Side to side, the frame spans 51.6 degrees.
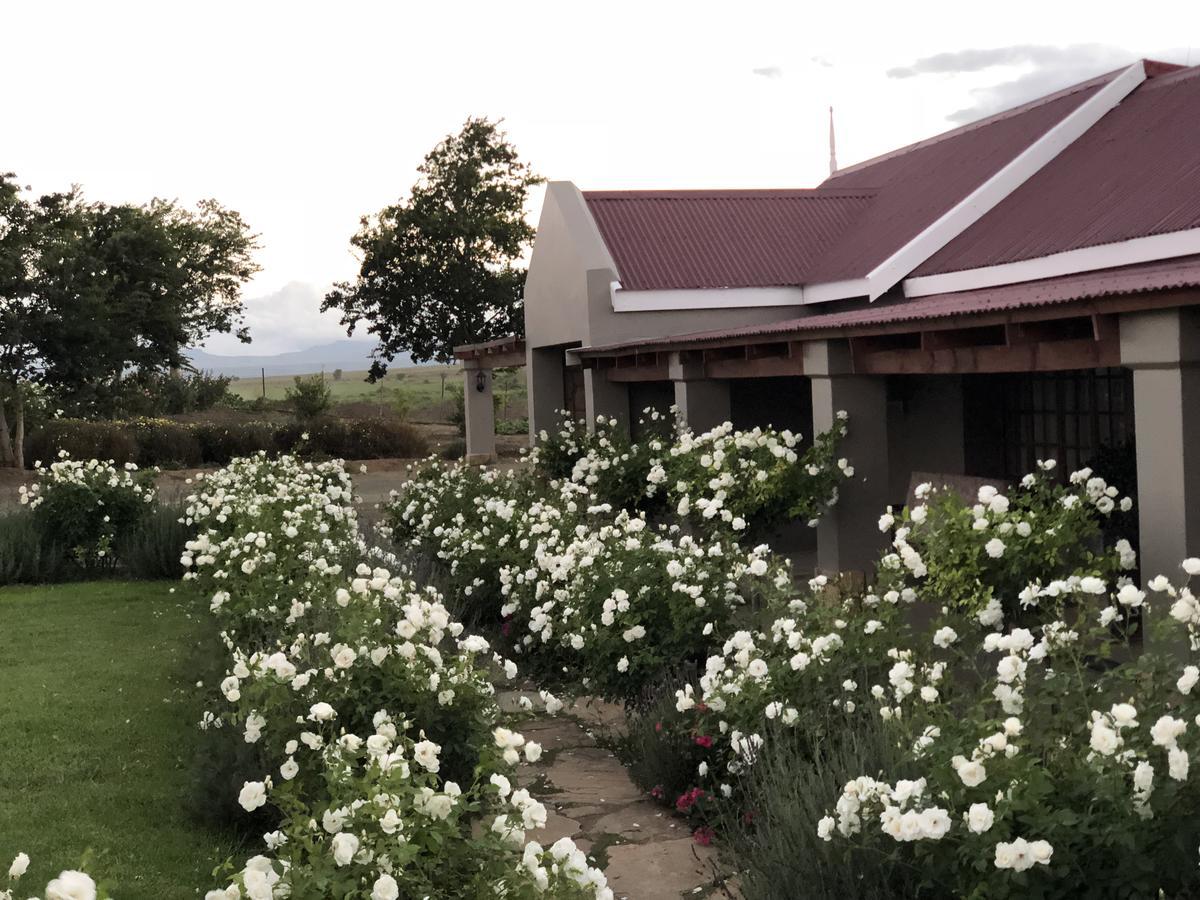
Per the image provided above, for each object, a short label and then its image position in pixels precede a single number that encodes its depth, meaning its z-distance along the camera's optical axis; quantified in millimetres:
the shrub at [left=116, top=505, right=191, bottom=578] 13414
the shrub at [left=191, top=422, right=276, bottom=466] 29312
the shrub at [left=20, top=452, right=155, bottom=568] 13773
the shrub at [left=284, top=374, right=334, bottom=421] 37281
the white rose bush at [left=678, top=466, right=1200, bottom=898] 3260
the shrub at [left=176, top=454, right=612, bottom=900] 3203
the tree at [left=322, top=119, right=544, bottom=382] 35281
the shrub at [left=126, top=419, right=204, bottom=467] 28266
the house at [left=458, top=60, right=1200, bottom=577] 6598
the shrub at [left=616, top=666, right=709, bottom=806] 5828
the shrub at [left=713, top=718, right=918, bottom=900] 3918
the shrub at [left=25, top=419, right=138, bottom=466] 27344
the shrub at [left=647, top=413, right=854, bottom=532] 9609
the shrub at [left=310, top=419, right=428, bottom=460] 30344
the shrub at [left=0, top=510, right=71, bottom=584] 13336
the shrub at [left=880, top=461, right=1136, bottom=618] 6312
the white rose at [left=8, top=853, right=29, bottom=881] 2348
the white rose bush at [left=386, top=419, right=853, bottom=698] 6727
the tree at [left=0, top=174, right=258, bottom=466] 26859
